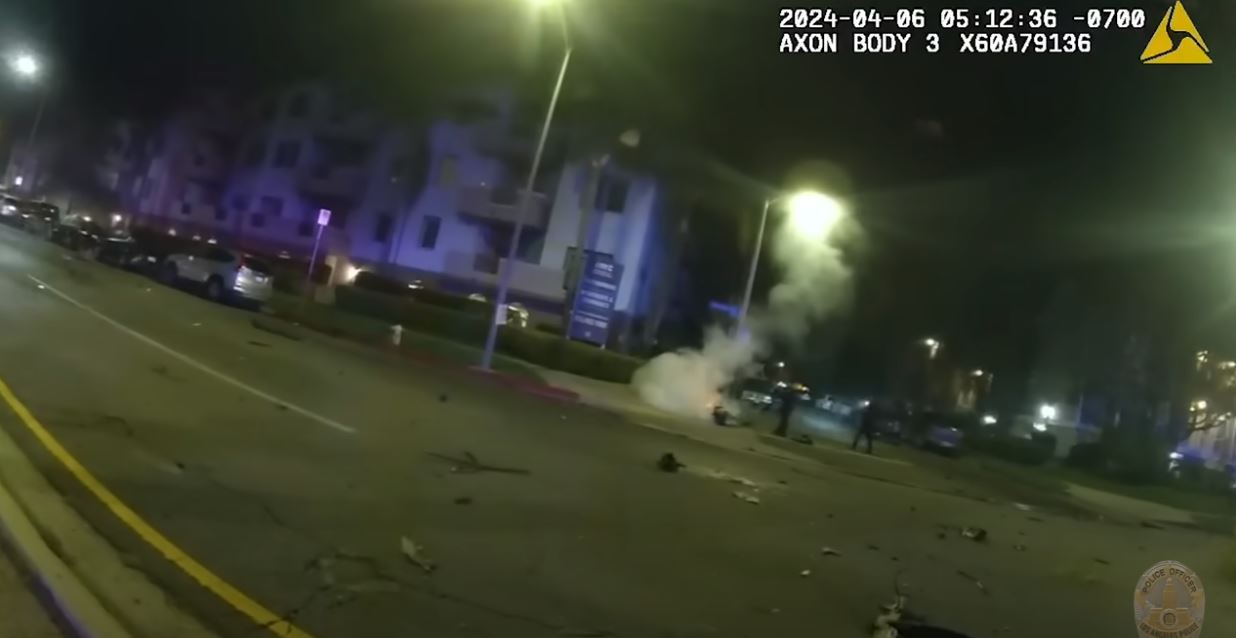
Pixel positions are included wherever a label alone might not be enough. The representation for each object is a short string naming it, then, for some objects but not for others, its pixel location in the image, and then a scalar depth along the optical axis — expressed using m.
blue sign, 28.55
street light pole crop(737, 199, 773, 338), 29.67
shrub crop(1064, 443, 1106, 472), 29.12
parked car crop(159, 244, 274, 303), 26.69
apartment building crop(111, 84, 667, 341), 40.16
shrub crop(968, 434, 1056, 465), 29.70
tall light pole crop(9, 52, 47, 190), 50.28
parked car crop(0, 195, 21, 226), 44.91
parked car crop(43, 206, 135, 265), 32.09
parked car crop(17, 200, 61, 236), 42.09
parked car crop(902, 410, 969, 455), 27.81
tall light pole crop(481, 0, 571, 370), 23.53
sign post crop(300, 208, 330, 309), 25.70
